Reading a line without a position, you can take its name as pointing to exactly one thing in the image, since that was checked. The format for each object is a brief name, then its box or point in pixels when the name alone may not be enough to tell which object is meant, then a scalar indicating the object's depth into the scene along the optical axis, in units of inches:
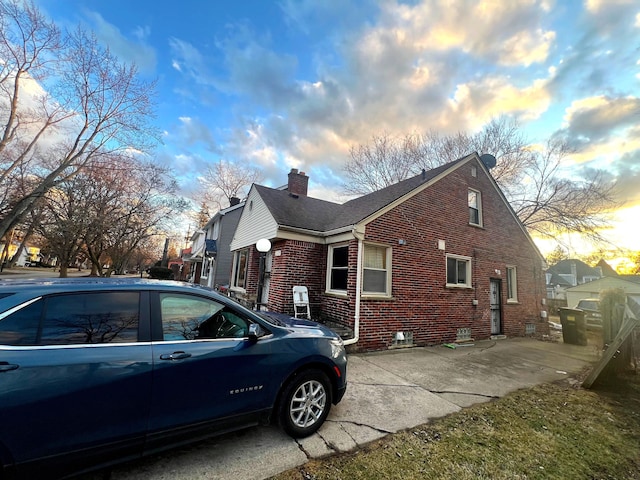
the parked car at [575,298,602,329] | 538.7
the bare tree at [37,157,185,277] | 725.3
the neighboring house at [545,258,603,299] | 1667.3
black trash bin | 390.0
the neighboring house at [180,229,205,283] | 989.5
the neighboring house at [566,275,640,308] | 1074.2
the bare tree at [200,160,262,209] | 1245.1
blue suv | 71.0
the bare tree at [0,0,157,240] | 519.8
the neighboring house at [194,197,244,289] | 739.4
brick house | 291.6
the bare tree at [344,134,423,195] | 837.8
